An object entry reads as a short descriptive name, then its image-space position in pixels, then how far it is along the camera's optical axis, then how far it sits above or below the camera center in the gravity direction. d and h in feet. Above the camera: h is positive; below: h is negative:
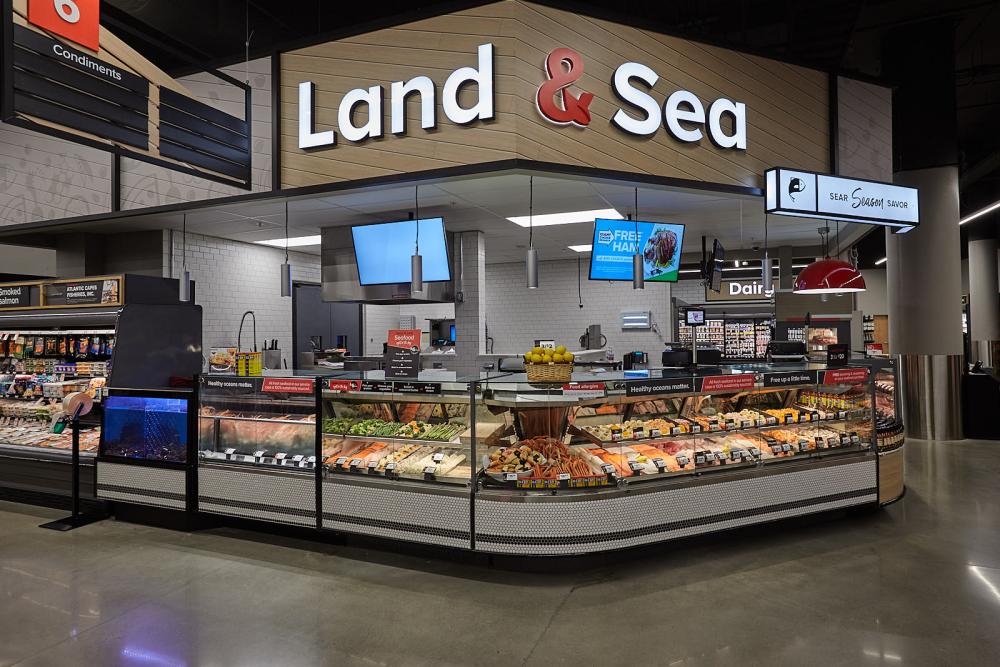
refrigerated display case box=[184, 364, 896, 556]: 12.47 -2.68
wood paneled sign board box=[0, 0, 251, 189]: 10.07 +5.01
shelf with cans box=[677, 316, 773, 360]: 36.58 +0.30
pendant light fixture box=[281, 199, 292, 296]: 19.29 +2.13
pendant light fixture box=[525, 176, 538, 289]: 16.93 +2.16
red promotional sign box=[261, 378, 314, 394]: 14.46 -1.03
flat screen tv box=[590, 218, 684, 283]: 21.16 +3.39
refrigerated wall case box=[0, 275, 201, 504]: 17.42 -0.40
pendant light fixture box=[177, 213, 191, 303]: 21.27 +2.09
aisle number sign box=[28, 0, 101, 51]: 10.41 +6.01
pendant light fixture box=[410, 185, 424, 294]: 17.37 +2.06
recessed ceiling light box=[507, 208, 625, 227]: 23.90 +5.19
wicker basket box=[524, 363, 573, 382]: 13.06 -0.69
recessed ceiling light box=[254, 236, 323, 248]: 27.43 +4.88
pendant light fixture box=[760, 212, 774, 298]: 23.37 +2.55
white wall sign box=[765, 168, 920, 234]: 18.57 +4.54
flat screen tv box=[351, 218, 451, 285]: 21.08 +3.44
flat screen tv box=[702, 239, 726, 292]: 25.53 +3.19
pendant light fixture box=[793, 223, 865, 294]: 18.07 +1.87
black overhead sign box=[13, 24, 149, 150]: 10.12 +4.79
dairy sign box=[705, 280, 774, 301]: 35.76 +2.92
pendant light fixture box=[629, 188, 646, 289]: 18.75 +2.25
